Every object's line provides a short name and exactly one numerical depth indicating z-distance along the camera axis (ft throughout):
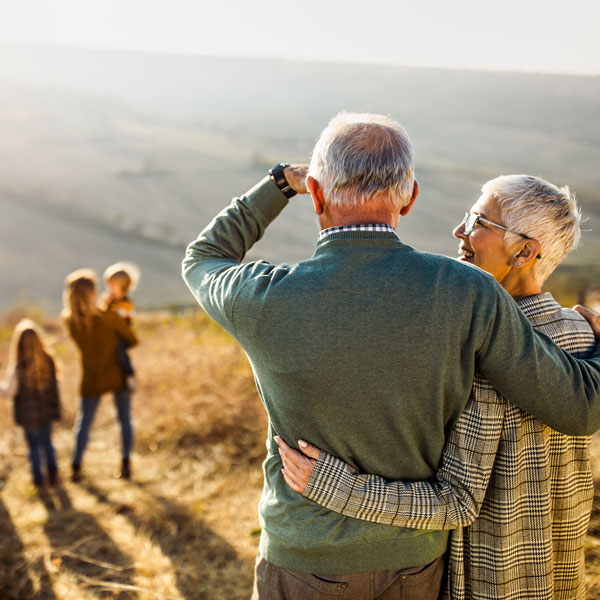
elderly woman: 4.26
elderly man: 3.84
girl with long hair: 13.82
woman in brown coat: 13.59
